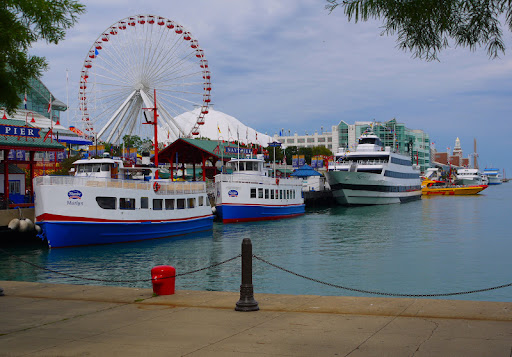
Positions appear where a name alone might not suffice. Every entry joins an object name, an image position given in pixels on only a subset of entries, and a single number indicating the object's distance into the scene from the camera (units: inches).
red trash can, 497.7
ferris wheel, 2501.2
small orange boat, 4965.6
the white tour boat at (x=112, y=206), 1254.9
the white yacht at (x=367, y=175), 3019.2
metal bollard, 419.5
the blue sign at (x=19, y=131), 1516.4
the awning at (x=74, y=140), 3170.3
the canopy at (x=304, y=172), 3736.0
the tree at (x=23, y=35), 430.6
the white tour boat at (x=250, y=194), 1987.0
